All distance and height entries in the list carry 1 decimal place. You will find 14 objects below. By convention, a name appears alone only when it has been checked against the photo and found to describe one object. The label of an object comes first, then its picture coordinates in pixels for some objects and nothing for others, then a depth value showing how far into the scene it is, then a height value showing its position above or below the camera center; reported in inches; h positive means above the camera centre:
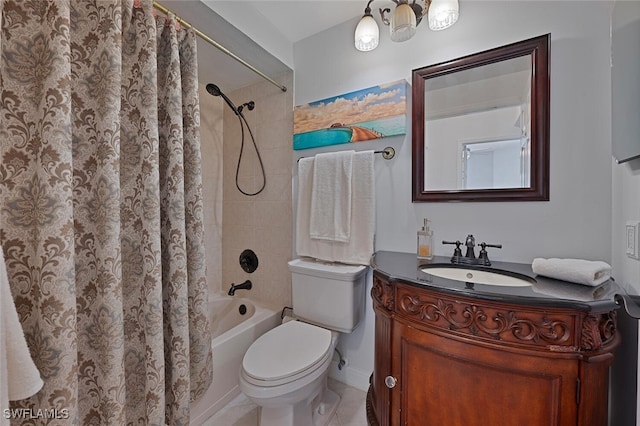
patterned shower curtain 26.3 +0.3
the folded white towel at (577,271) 34.5 -8.2
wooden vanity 29.8 -18.1
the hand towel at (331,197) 63.2 +3.5
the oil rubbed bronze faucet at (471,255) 48.1 -8.4
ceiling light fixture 45.1 +35.3
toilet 44.3 -27.8
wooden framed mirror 47.7 +17.6
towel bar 61.4 +14.1
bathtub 56.1 -34.1
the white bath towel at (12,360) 20.4 -12.5
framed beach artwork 59.9 +24.0
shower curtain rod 39.6 +32.9
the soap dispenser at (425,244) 53.9 -7.0
